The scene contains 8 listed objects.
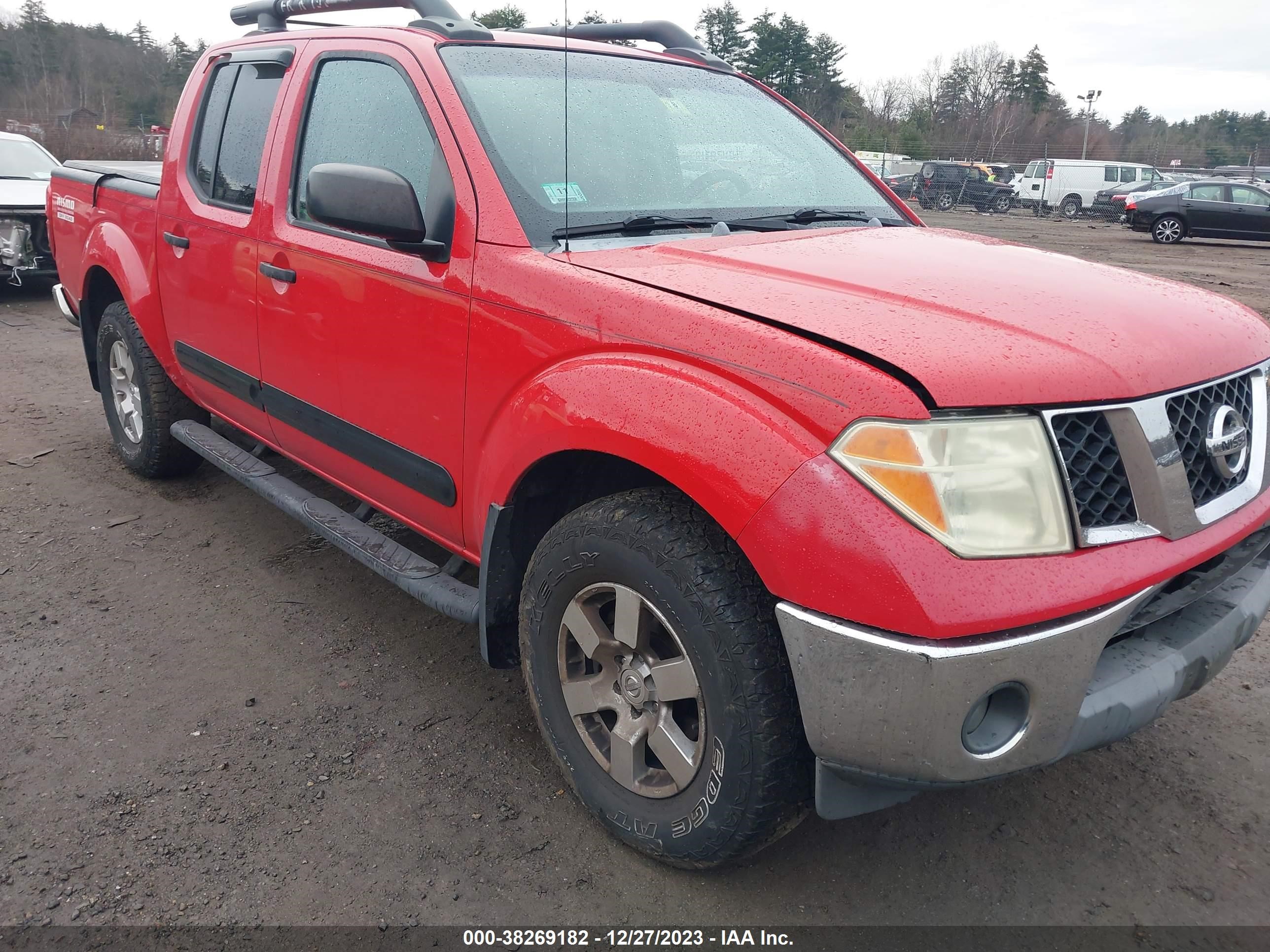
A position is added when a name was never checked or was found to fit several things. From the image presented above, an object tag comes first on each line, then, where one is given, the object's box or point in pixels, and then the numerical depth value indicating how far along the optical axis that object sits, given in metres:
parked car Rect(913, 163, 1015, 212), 32.25
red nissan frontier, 1.64
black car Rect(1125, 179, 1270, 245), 19.61
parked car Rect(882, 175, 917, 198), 31.96
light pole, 52.97
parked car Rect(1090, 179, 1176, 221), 28.86
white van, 31.20
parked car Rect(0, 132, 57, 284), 9.14
